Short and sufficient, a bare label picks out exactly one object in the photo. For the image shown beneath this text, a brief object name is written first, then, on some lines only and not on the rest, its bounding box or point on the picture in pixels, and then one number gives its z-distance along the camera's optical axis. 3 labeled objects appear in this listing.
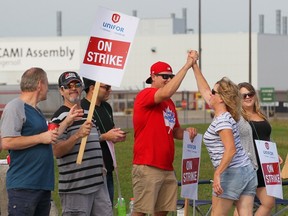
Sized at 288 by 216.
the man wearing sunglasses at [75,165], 16.59
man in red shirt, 18.34
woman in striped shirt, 17.59
